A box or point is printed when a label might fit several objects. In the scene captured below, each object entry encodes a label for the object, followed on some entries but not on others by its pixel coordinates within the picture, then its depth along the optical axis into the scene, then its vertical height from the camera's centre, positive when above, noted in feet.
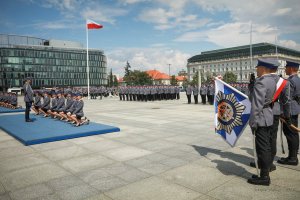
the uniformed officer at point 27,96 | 38.96 -1.22
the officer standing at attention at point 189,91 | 76.23 -0.88
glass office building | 294.66 +32.19
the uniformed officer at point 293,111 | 17.80 -1.70
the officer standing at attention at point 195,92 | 73.87 -1.15
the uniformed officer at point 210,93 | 68.04 -1.48
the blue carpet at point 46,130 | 26.81 -5.20
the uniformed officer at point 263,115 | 14.11 -1.54
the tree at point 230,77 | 319.59 +14.36
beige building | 359.46 +47.51
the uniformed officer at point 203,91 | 70.20 -0.82
